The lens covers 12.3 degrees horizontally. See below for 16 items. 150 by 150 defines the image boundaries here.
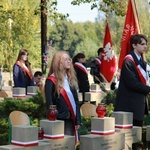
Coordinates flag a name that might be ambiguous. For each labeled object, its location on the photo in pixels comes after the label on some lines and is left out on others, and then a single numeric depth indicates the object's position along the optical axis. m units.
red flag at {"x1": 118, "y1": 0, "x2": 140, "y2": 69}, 14.21
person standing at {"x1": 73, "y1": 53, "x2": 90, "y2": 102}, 17.37
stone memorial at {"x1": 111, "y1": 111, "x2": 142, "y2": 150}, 8.92
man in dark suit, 9.03
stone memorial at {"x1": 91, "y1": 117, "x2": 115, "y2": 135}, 8.21
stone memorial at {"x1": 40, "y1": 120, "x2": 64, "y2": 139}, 7.67
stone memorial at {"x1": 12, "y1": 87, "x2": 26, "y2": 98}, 16.27
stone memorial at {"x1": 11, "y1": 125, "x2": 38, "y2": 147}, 6.91
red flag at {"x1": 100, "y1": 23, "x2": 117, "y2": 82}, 18.71
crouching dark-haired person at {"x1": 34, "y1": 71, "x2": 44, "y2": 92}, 17.40
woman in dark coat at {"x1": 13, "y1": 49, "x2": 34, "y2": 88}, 15.65
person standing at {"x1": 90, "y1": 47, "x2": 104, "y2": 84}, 18.75
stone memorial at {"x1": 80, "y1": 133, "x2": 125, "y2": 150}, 7.97
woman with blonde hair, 8.42
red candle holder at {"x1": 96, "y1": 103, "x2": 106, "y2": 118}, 8.30
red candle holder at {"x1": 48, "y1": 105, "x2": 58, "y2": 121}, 7.72
